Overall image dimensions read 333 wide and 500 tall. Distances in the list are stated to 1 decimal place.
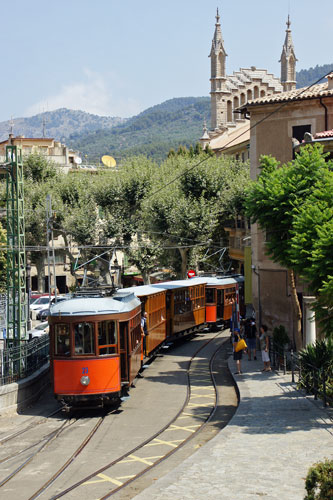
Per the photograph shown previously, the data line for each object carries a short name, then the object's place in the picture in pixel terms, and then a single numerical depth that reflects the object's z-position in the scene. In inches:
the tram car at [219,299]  1419.8
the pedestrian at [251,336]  1088.6
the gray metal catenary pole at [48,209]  1290.6
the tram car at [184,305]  1163.9
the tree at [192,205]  1786.4
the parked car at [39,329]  1393.9
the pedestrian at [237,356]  909.2
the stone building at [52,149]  2960.1
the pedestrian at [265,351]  902.7
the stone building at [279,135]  1200.2
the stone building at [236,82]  4010.8
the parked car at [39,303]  1860.0
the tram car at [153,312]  951.0
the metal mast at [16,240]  848.3
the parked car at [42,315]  1744.6
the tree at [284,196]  848.3
